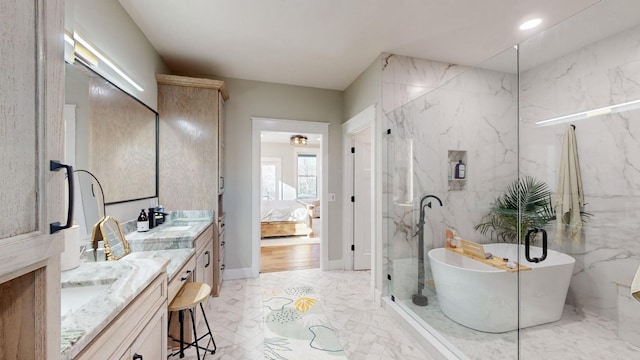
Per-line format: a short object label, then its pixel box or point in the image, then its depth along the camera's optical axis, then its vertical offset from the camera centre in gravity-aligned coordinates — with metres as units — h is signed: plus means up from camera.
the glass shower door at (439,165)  2.47 +0.17
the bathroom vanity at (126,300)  0.83 -0.52
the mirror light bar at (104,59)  1.56 +0.85
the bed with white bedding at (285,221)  5.47 -0.89
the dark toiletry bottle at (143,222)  2.30 -0.39
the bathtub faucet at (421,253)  2.61 -0.77
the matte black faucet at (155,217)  2.49 -0.38
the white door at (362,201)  3.78 -0.31
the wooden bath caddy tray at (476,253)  2.37 -0.72
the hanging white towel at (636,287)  0.95 -0.39
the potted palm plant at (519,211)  2.00 -0.25
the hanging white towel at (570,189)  1.92 -0.05
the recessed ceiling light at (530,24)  2.18 +1.38
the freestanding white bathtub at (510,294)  1.99 -0.91
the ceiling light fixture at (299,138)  6.34 +1.06
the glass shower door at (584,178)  1.71 +0.03
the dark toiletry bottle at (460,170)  2.68 +0.12
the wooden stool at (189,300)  1.63 -0.79
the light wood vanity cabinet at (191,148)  2.84 +0.36
